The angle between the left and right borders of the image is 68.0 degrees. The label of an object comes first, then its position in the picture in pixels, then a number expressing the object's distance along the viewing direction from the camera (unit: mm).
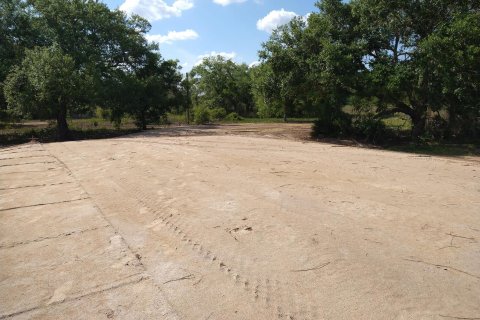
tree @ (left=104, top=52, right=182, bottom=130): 21641
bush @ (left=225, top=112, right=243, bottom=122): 36656
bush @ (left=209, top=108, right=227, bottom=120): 35912
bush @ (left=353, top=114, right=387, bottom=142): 16656
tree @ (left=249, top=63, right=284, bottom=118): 18719
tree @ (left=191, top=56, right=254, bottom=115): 44562
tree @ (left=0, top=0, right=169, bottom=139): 18016
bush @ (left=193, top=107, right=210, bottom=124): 32500
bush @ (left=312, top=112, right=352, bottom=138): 17453
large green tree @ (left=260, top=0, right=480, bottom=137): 12773
